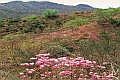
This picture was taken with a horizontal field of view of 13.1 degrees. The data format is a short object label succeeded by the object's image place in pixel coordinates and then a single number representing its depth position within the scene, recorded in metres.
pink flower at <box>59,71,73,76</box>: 10.17
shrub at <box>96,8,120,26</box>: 22.72
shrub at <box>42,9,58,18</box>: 26.41
